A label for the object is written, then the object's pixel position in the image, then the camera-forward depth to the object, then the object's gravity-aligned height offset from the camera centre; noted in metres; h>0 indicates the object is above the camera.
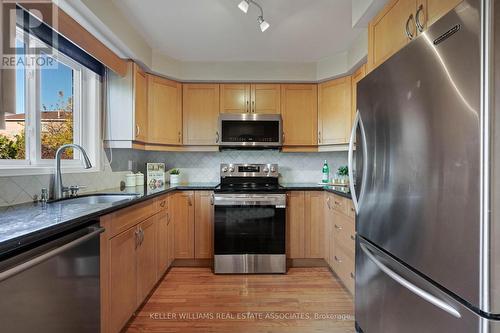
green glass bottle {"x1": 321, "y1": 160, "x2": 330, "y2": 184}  3.28 -0.11
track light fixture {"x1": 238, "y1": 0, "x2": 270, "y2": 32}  1.73 +1.11
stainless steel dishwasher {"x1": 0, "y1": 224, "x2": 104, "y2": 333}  0.86 -0.49
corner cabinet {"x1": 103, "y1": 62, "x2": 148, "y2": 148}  2.54 +0.55
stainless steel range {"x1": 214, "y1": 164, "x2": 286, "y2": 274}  2.75 -0.70
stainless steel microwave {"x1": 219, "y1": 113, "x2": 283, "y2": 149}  3.05 +0.42
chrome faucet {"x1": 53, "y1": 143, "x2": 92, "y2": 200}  1.76 -0.09
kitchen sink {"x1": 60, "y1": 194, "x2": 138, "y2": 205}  1.96 -0.26
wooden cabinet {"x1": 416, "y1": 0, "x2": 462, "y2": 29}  1.03 +0.67
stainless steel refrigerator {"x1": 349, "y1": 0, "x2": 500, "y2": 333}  0.73 -0.05
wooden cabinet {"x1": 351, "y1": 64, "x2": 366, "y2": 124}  2.67 +0.87
